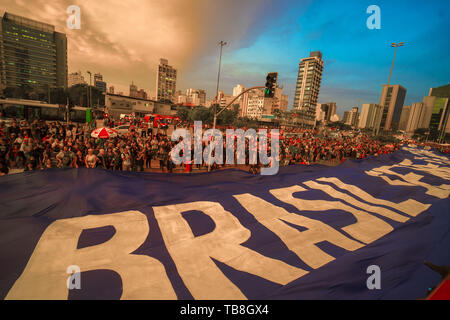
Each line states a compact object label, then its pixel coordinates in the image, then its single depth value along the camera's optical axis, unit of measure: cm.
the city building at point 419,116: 17675
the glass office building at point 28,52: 11088
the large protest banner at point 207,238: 320
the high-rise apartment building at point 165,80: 18175
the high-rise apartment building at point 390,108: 17838
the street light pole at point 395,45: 3212
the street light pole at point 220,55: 3031
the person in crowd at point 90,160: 917
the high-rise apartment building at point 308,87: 13875
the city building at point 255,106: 14975
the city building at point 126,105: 6702
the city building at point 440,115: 13125
